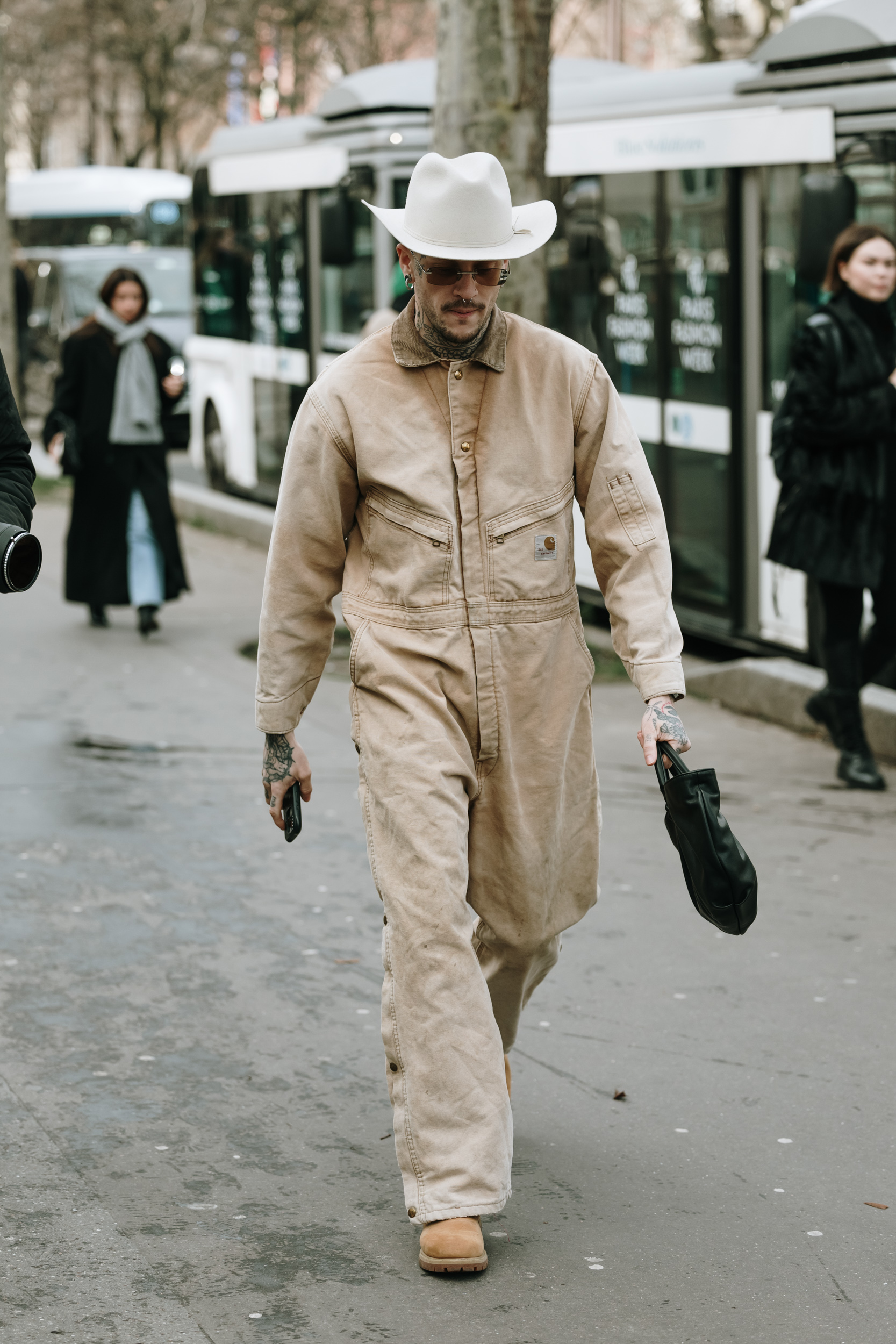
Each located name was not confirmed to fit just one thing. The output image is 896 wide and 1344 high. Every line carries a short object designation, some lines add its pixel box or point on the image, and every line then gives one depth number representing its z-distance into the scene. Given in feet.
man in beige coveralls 11.81
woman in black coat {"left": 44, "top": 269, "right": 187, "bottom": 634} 34.06
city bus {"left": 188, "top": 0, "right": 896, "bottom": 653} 26.99
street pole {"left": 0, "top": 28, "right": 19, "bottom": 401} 61.31
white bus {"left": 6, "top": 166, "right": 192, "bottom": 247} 112.16
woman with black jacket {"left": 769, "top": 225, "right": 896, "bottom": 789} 23.03
